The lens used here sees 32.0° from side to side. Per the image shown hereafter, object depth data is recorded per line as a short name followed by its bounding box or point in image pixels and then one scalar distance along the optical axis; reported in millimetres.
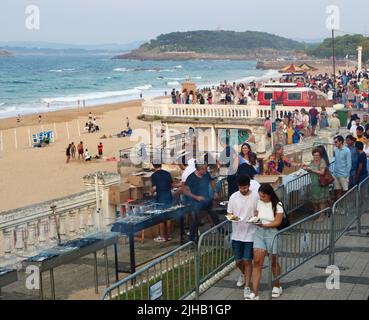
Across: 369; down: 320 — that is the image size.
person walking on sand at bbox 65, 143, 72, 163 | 31928
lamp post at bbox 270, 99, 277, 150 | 17600
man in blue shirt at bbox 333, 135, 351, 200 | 10625
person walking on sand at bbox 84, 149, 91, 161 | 31438
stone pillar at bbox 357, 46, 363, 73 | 54628
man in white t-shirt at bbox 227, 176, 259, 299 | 7230
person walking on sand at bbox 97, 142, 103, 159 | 32375
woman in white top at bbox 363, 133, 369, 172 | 11289
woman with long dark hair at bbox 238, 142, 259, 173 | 9827
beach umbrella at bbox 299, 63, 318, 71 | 55250
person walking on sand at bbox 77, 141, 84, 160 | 32156
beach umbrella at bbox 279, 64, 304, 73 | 46125
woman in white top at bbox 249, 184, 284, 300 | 7055
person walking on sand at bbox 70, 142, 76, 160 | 32750
